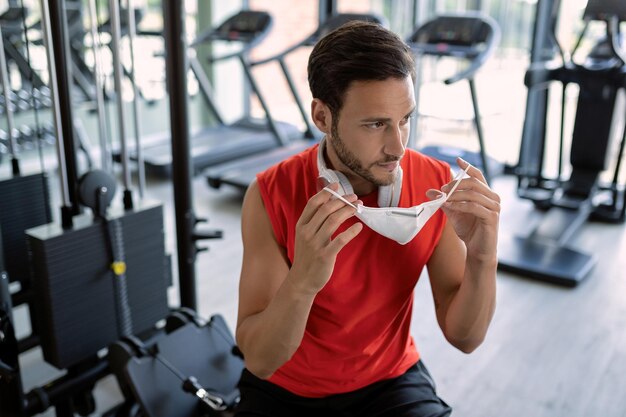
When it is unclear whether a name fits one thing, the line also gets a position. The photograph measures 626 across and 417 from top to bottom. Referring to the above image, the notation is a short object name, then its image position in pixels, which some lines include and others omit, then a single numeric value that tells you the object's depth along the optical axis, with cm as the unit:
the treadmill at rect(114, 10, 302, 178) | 488
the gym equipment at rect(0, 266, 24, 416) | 169
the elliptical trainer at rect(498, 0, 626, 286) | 327
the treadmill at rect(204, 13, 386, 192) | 441
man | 122
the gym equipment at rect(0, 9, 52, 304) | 225
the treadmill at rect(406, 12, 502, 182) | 401
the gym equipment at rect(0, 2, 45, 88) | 458
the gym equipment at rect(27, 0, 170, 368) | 186
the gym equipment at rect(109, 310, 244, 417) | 183
